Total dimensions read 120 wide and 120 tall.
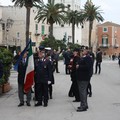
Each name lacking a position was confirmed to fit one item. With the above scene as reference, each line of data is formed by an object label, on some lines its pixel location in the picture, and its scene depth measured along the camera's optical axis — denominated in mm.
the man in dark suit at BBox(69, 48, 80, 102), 8237
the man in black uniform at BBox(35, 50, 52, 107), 7664
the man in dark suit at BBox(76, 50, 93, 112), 7076
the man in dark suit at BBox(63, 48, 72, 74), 17252
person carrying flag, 7602
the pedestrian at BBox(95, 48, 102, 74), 17629
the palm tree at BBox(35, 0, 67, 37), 38043
